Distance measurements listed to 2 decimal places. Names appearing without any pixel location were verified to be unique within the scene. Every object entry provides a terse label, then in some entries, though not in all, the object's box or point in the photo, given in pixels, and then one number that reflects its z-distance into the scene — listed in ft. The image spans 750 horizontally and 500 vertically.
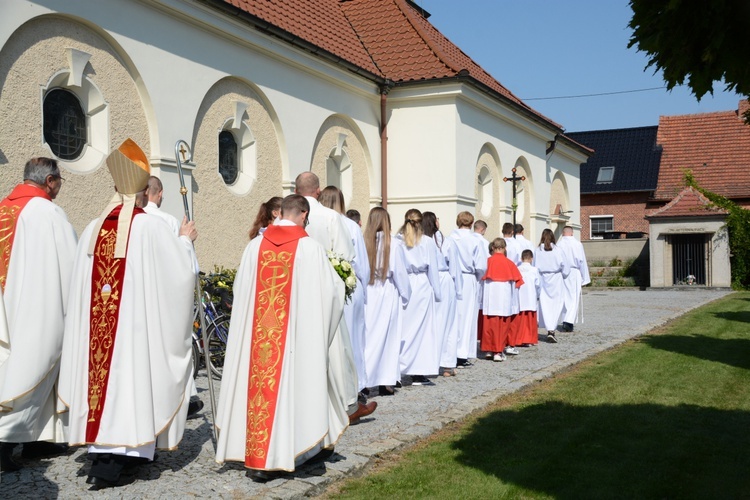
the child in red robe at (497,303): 37.42
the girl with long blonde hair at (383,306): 26.63
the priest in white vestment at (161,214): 22.02
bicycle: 31.94
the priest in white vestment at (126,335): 16.49
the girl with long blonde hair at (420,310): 29.81
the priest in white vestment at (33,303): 17.65
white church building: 31.32
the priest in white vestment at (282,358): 16.58
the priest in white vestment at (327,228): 22.05
